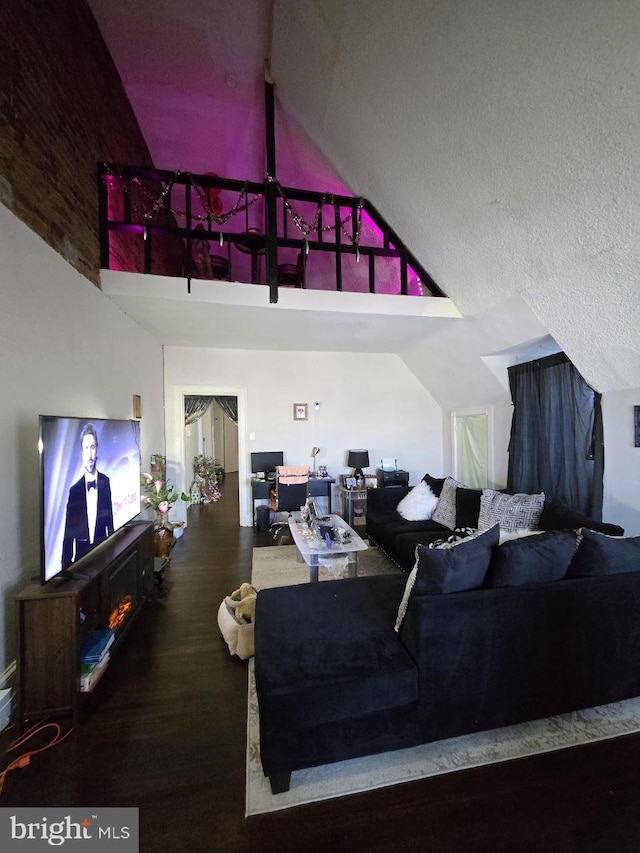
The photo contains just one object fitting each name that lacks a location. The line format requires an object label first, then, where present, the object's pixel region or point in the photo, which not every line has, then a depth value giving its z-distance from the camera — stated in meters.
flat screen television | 1.68
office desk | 4.70
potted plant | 6.11
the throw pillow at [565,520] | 2.18
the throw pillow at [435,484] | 3.89
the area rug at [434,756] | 1.30
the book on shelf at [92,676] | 1.70
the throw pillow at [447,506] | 3.48
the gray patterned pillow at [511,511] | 2.77
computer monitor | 4.85
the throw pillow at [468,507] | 3.24
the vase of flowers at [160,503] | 3.41
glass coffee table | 2.59
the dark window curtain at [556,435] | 2.94
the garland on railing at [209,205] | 3.04
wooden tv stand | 1.62
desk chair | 4.25
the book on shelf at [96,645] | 1.79
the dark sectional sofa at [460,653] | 1.31
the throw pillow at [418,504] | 3.70
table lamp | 4.88
